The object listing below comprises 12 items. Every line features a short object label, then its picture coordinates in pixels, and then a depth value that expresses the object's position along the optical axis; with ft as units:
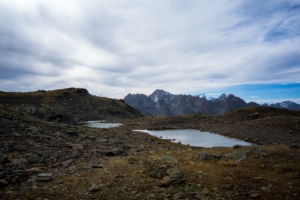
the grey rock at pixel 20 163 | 31.58
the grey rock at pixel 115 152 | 47.25
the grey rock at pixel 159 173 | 31.19
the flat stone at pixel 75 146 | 51.60
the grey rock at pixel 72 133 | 73.08
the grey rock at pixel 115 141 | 71.38
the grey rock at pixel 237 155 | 42.91
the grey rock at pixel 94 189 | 24.86
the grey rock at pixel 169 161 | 39.21
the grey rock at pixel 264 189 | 26.78
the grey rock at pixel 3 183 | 24.61
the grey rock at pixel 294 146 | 53.06
